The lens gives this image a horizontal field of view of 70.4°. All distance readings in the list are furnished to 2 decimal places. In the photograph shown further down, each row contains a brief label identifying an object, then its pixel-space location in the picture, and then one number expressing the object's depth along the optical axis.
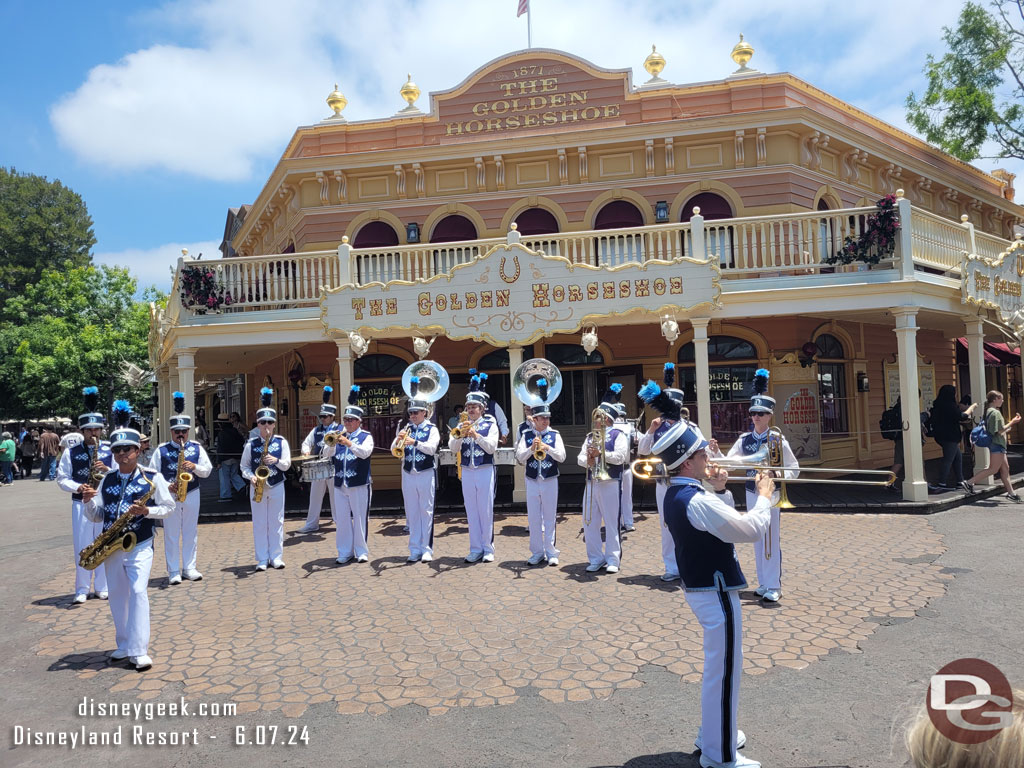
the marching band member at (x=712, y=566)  3.71
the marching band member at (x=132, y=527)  5.58
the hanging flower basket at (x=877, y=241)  11.73
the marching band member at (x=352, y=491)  9.04
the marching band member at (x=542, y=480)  8.55
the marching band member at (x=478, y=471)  8.96
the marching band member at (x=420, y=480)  9.04
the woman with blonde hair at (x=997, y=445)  12.05
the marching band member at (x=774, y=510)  6.74
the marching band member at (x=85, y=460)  7.70
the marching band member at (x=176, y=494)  8.32
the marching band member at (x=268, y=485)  8.80
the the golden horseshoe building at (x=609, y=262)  12.27
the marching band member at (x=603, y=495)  8.16
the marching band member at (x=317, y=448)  10.81
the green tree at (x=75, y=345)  29.22
